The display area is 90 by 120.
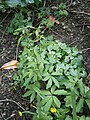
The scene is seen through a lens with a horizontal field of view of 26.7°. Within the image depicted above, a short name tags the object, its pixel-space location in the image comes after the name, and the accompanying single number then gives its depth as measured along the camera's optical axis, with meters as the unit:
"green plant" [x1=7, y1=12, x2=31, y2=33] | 1.67
